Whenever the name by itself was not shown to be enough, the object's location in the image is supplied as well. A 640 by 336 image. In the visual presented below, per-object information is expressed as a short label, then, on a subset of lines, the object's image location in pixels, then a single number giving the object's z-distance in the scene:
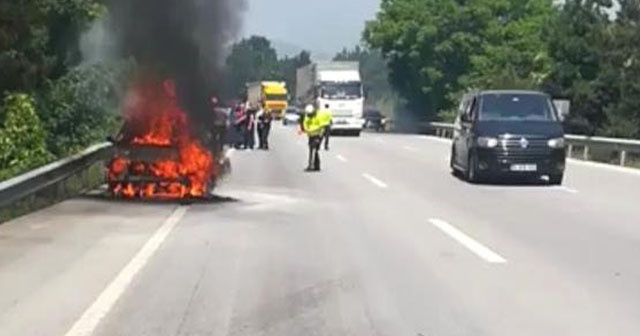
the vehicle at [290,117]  82.04
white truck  54.75
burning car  18.02
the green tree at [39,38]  22.49
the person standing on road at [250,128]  39.19
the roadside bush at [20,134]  24.67
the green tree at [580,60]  49.81
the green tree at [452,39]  69.38
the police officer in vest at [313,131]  25.80
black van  22.50
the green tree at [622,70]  46.09
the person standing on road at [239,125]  37.48
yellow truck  88.00
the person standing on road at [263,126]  39.34
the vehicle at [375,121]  75.50
